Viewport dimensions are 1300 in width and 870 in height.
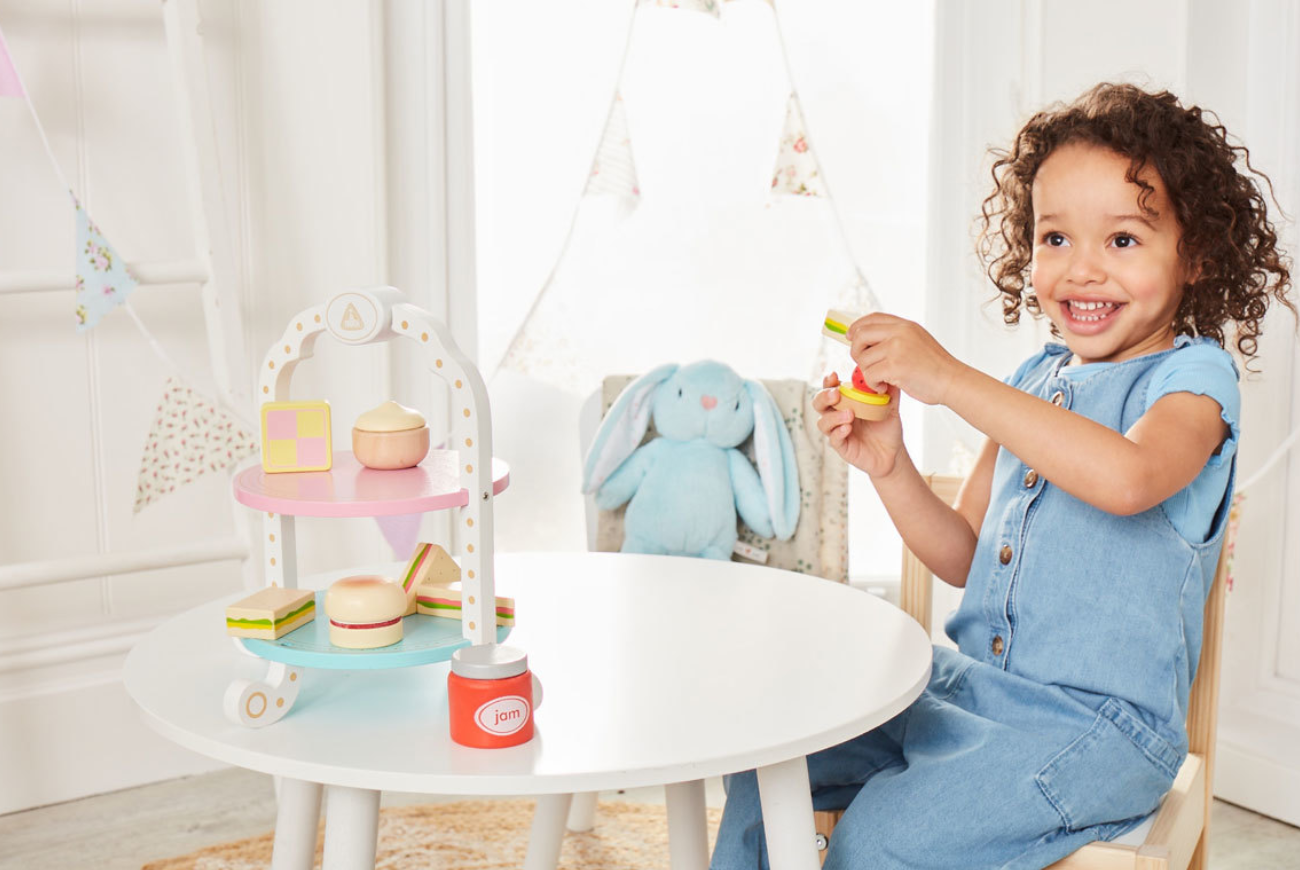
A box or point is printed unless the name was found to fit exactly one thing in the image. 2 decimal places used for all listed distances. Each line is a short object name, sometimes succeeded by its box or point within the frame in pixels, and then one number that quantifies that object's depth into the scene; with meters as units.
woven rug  1.66
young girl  1.02
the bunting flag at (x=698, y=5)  2.07
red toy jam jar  0.83
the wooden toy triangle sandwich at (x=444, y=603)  0.96
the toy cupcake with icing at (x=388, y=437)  0.94
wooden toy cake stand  0.87
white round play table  0.82
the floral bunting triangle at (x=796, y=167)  2.12
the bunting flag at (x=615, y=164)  2.08
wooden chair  0.98
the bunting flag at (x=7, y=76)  1.64
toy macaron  0.89
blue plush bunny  1.80
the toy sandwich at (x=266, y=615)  0.90
